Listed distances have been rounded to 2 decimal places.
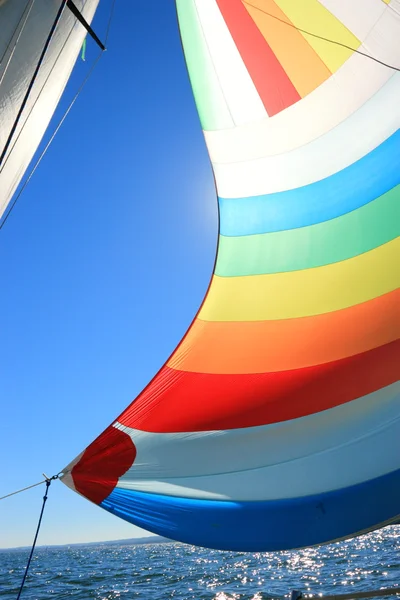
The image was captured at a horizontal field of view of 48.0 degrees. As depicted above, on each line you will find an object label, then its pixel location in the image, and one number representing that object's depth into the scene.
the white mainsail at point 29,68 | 3.37
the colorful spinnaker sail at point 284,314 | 2.99
